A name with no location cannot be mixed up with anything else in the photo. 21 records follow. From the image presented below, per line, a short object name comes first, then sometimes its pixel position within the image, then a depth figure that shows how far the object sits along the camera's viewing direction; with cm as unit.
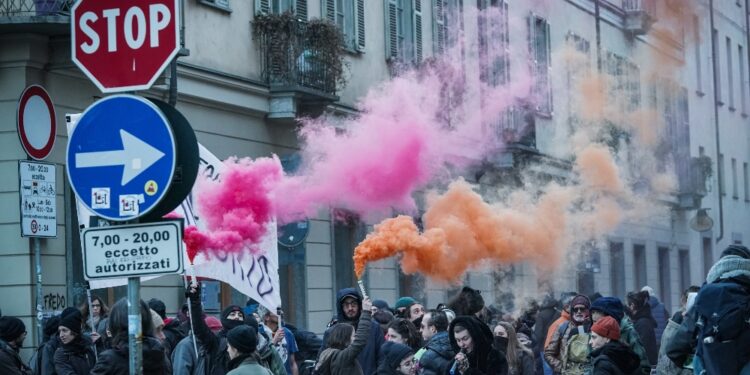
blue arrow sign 829
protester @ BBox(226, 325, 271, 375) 1067
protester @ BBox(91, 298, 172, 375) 991
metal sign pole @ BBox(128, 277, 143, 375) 831
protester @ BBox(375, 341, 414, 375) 1309
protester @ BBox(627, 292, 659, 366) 2095
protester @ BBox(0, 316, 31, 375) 1119
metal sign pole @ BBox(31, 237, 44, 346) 1236
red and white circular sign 1303
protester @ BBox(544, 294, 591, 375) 1382
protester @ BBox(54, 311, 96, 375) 1191
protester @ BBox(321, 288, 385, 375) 1414
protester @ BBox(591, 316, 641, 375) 1111
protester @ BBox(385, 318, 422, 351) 1363
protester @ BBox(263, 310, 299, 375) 1497
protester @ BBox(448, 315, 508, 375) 1131
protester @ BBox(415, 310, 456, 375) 1191
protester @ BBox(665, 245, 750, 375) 938
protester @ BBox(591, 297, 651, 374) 1252
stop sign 895
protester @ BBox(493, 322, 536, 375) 1373
